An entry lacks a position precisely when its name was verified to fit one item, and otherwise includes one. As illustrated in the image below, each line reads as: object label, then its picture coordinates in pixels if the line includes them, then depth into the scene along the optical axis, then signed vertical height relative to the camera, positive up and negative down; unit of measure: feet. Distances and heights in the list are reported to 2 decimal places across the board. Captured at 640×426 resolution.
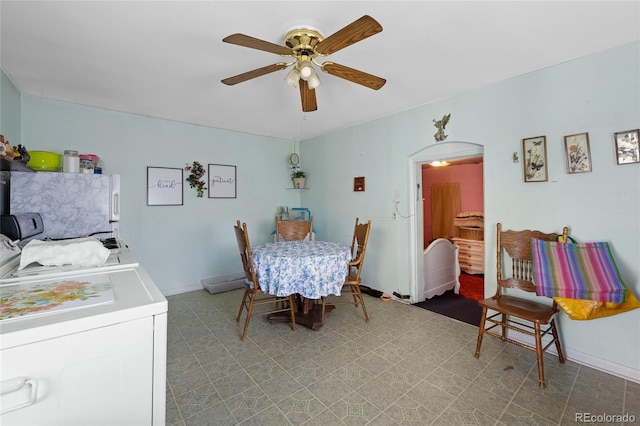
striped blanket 6.25 -1.45
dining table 8.44 -1.71
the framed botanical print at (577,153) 7.10 +1.54
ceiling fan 4.95 +3.34
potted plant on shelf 16.09 +2.21
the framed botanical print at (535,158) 7.80 +1.55
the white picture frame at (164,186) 12.05 +1.47
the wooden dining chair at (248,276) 8.39 -1.84
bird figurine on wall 10.01 +3.22
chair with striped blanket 6.89 -2.40
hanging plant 13.02 +2.03
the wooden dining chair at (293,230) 12.44 -0.57
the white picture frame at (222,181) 13.73 +1.90
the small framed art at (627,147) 6.44 +1.50
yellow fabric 6.18 -2.19
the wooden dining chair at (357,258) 9.55 -1.58
